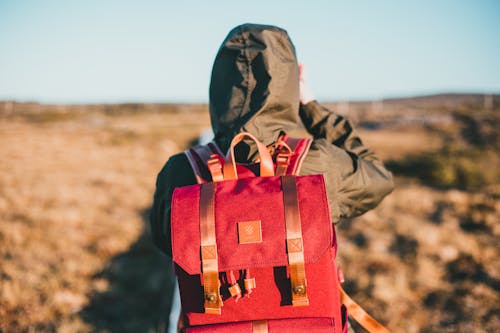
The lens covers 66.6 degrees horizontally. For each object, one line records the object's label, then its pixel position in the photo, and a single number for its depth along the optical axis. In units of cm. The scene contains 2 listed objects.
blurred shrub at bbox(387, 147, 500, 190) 1108
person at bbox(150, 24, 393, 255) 196
